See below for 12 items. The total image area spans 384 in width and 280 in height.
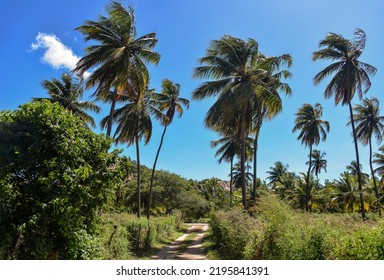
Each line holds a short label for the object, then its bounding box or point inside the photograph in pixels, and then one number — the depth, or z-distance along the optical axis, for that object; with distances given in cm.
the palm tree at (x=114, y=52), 1463
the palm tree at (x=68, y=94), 2612
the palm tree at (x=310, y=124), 3478
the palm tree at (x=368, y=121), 3139
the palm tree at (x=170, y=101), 2805
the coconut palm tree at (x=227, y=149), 3775
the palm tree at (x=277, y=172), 5909
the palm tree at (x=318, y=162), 5038
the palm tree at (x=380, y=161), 3991
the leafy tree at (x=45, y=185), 643
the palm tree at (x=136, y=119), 2462
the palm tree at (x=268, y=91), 1700
